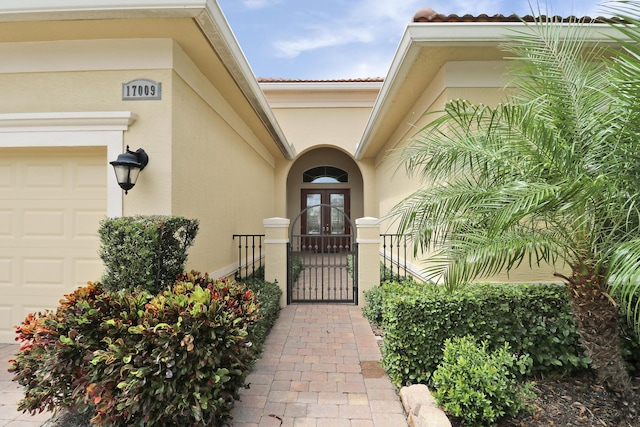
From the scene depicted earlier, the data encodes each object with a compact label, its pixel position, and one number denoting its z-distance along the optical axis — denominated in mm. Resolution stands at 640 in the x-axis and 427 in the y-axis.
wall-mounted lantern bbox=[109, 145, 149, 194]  3492
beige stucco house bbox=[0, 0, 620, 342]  3625
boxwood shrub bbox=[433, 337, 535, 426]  2504
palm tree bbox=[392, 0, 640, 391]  2359
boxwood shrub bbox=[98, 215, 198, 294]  3059
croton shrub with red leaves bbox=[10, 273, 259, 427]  2344
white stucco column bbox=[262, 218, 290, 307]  5996
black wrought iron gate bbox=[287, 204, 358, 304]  6262
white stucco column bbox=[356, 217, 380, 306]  5938
